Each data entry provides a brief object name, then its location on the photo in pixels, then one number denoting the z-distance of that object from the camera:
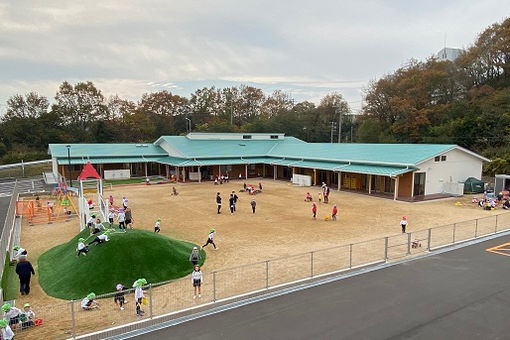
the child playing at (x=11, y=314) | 8.79
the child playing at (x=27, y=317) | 9.20
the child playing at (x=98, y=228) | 15.27
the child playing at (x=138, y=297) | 9.68
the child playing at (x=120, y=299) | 10.30
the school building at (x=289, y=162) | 30.69
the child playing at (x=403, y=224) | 17.87
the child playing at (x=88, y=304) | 10.00
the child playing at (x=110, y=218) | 18.23
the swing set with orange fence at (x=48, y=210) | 23.54
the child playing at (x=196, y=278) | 10.65
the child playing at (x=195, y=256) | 13.00
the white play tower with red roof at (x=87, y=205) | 18.98
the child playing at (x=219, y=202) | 23.89
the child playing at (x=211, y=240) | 15.73
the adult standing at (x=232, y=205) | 24.02
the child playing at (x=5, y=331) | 8.04
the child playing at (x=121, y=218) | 18.77
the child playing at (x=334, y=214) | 21.50
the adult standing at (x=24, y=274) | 11.47
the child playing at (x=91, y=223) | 15.59
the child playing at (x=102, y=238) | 13.40
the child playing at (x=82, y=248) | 13.23
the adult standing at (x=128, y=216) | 19.61
